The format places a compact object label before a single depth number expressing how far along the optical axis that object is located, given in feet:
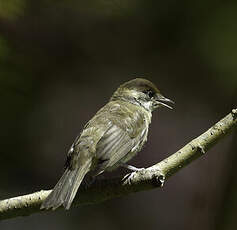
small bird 25.35
